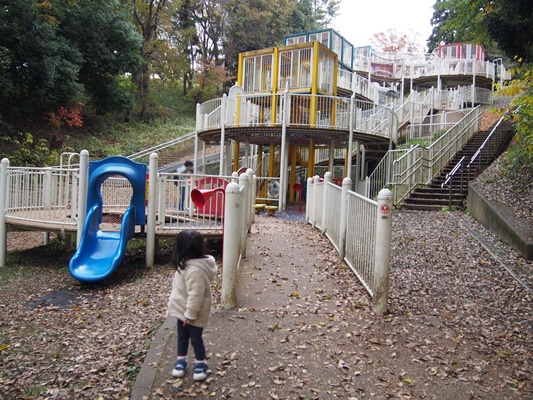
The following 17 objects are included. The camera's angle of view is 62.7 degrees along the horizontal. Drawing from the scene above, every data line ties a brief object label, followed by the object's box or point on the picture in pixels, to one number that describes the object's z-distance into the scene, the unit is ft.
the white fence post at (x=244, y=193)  22.55
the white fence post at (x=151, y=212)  25.88
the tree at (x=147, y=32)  101.24
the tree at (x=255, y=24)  119.75
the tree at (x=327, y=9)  161.51
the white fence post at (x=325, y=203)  31.31
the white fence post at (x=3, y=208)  29.53
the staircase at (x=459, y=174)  43.24
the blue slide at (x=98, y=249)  23.53
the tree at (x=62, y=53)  66.49
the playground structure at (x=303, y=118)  53.21
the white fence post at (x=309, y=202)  39.72
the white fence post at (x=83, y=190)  25.76
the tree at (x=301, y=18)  133.08
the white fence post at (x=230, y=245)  16.34
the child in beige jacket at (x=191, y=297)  11.78
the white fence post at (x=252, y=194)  29.28
